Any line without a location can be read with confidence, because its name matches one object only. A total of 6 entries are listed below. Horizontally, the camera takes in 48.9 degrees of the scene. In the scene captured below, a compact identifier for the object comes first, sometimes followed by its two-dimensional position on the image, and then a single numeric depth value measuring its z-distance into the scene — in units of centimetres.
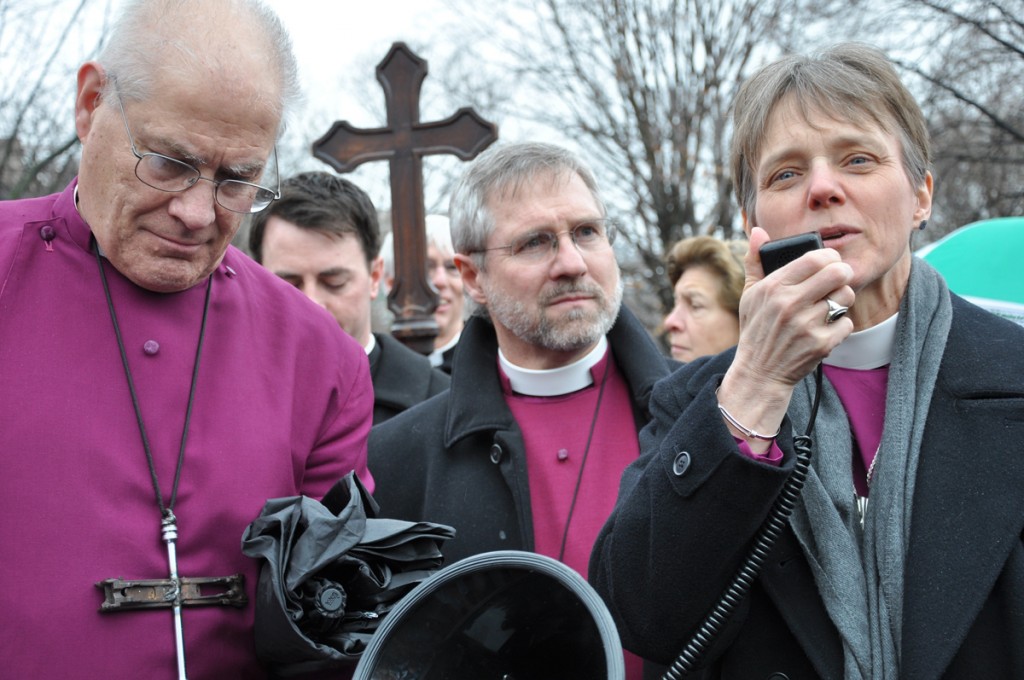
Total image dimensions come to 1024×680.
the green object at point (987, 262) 466
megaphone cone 198
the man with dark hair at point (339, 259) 461
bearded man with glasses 331
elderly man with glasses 230
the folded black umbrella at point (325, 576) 228
